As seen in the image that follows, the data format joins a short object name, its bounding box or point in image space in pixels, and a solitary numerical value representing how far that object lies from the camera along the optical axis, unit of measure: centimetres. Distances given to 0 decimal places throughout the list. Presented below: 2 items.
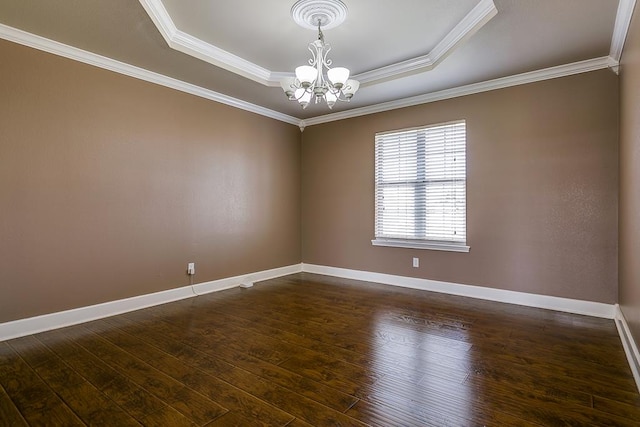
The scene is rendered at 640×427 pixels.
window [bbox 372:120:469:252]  413
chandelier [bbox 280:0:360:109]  259
